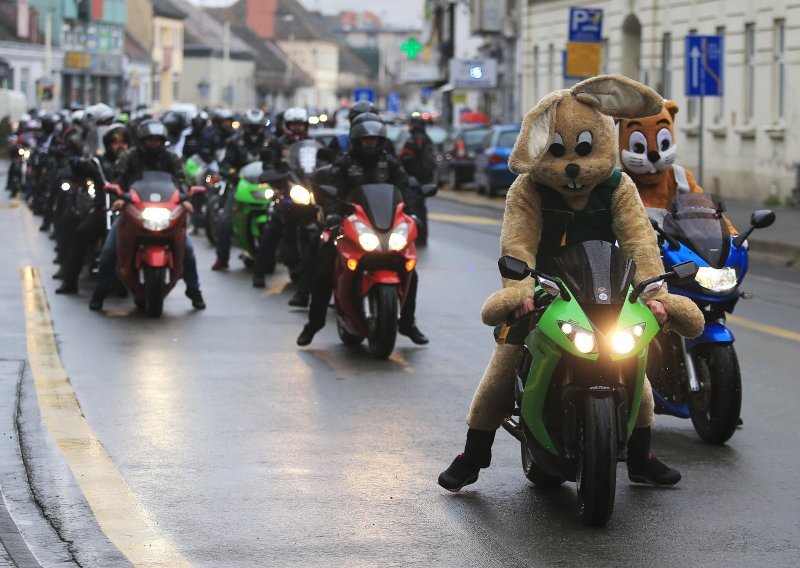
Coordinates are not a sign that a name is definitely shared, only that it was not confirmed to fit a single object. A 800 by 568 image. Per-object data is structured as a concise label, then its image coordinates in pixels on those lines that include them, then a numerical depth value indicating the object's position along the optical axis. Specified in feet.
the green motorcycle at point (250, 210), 64.08
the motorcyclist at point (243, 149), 66.18
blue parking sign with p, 95.35
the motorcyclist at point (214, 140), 81.51
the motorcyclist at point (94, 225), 54.70
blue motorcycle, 29.19
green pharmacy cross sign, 221.66
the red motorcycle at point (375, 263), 40.06
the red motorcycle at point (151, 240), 48.19
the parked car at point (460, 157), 138.82
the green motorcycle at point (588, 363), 22.22
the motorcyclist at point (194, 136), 82.17
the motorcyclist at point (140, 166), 49.88
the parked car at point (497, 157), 123.03
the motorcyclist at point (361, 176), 41.75
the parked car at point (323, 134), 110.42
